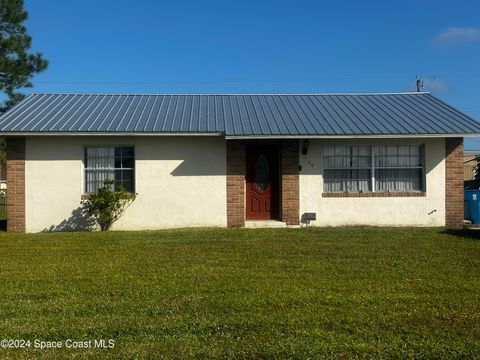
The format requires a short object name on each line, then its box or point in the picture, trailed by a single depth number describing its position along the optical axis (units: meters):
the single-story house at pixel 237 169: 13.38
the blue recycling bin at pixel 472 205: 14.60
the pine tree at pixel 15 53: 24.56
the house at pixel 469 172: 35.88
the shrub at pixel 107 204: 12.95
